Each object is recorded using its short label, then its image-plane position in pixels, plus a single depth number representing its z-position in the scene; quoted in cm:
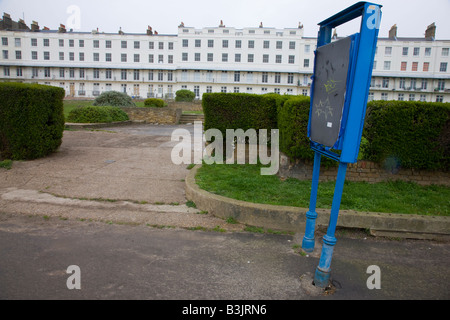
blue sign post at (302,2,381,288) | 307
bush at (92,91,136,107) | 2692
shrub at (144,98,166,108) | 3044
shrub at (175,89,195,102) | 4206
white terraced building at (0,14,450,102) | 6662
